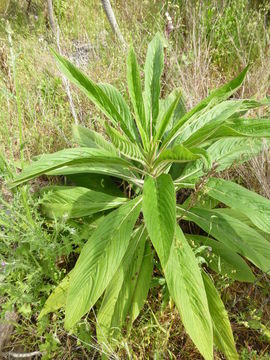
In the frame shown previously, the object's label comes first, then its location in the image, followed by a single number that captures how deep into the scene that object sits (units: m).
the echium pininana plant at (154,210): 1.04
